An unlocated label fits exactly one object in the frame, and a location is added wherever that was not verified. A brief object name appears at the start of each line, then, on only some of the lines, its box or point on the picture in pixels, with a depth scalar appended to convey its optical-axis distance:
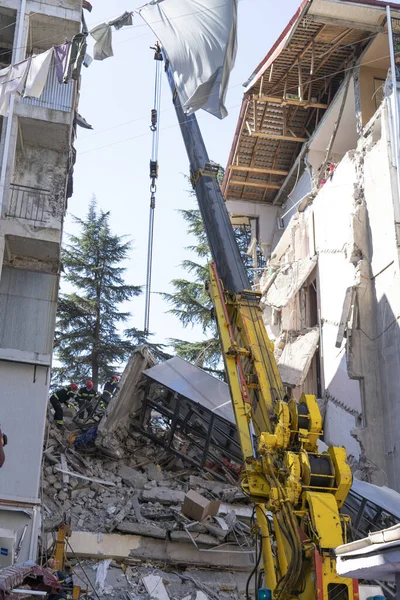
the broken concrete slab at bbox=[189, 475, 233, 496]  16.61
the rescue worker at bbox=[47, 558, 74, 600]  11.35
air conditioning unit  11.73
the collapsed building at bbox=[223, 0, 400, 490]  17.48
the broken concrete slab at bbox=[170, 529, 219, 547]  14.25
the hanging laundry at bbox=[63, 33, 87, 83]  12.55
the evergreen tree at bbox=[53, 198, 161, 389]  32.44
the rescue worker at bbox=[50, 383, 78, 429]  17.98
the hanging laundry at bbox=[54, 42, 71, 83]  12.74
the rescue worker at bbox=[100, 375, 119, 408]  19.52
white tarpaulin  13.86
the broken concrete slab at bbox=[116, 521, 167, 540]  14.16
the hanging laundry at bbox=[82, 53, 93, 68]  13.40
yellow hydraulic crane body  9.41
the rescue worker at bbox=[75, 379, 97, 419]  19.56
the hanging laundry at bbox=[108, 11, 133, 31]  13.26
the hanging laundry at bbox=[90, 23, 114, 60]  13.13
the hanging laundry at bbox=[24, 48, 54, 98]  12.85
